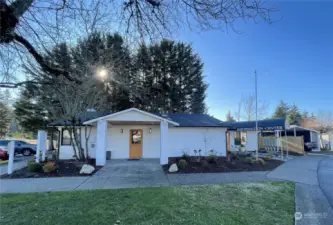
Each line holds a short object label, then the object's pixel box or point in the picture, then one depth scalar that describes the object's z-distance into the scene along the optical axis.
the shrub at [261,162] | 11.04
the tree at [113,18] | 3.26
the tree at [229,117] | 45.00
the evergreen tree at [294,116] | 35.44
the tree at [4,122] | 22.44
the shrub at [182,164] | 9.59
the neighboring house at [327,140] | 23.24
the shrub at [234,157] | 12.70
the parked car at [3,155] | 14.57
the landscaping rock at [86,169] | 8.61
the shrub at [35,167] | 8.69
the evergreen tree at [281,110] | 38.98
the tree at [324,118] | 34.19
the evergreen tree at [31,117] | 19.88
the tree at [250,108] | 31.42
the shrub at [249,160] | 11.10
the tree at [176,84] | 21.52
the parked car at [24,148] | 17.20
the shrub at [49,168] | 8.59
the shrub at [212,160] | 10.85
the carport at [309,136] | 21.13
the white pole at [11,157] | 8.55
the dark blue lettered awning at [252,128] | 16.19
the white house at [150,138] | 13.18
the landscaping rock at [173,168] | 9.14
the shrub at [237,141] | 23.24
